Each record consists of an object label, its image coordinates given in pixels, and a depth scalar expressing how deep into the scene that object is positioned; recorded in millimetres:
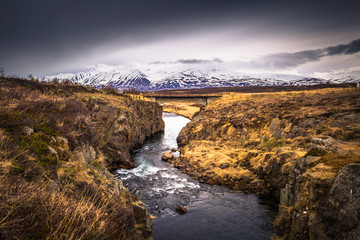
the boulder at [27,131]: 7191
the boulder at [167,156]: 27595
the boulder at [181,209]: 14954
